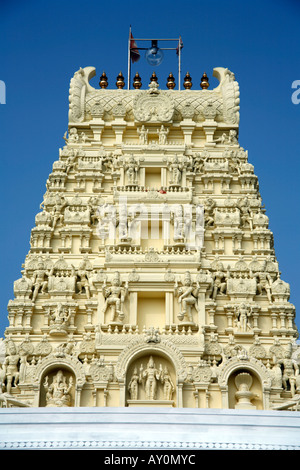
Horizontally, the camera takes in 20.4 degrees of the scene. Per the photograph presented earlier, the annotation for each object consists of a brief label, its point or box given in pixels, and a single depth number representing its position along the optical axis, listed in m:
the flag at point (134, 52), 44.28
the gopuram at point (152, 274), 31.89
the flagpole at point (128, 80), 42.56
